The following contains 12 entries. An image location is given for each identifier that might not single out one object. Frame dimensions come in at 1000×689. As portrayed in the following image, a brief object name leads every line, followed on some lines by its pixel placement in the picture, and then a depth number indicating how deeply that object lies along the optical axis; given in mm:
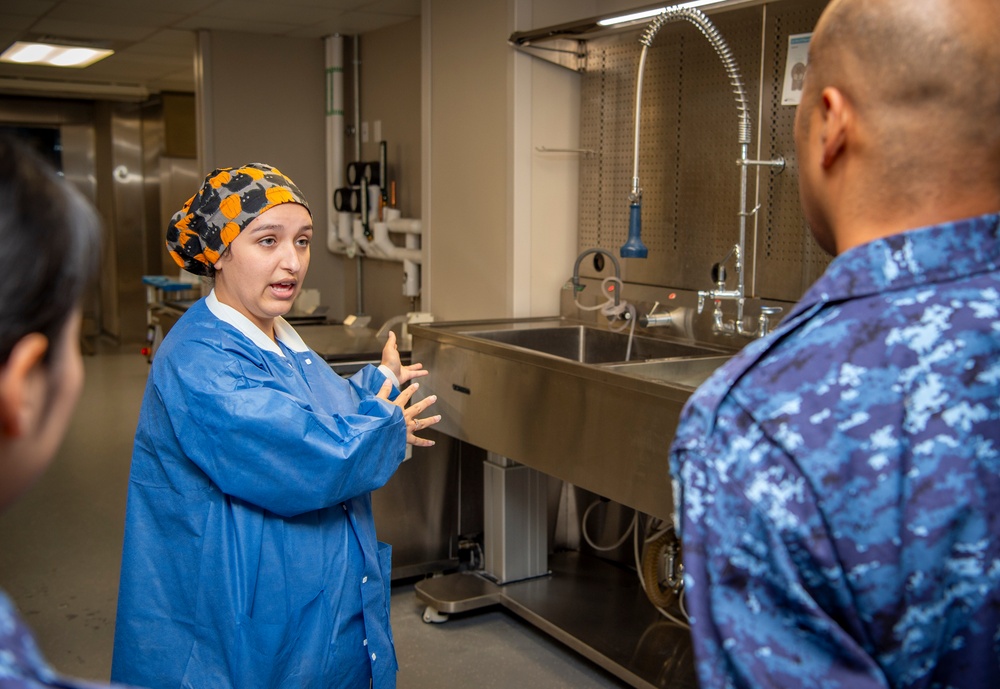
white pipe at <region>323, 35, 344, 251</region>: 5223
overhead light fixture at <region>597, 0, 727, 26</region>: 2670
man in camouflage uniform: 760
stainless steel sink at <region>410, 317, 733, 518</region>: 2359
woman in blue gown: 1691
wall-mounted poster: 2652
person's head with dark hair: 600
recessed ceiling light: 6008
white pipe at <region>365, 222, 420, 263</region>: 4672
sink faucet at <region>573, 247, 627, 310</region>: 3207
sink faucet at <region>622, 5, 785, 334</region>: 2609
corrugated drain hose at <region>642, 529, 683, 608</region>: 3123
